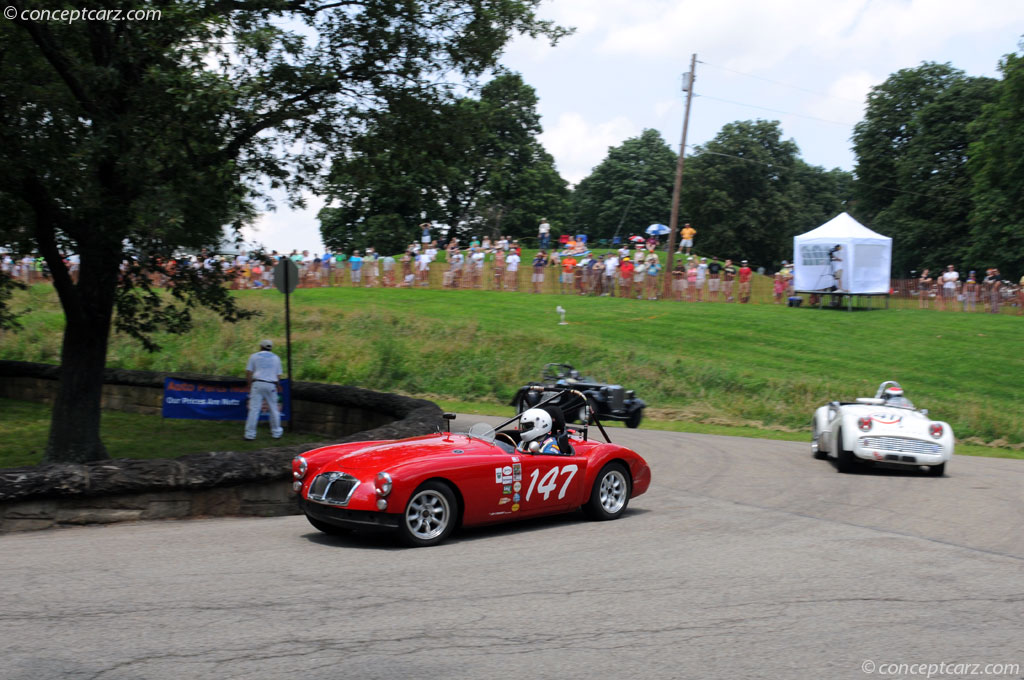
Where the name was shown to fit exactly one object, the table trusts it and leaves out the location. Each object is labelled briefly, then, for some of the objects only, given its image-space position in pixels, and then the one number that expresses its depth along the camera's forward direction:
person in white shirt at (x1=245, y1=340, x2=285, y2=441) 15.20
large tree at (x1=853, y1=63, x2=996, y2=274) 60.00
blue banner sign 15.51
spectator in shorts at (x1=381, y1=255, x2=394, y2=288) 40.00
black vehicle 19.33
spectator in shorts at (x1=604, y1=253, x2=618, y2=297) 38.41
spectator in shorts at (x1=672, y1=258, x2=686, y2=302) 37.97
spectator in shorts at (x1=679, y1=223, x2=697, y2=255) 46.38
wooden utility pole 40.78
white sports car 13.45
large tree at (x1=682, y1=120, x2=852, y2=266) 74.12
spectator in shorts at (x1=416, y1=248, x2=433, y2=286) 39.62
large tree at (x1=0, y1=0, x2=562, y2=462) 11.15
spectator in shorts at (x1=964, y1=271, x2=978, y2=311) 37.91
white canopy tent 36.19
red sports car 7.71
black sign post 16.03
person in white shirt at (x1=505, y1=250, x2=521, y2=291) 39.22
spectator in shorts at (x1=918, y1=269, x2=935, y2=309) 39.31
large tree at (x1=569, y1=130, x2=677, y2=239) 84.06
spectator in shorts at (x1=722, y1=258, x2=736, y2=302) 38.62
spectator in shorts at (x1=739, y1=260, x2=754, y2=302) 38.78
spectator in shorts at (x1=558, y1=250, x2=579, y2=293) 38.88
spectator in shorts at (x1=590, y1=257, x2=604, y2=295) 38.41
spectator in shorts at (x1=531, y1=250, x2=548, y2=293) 39.09
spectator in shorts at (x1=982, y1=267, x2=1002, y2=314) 37.22
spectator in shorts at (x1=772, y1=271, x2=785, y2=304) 39.38
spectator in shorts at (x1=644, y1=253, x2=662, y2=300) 37.81
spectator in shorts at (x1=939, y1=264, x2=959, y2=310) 38.62
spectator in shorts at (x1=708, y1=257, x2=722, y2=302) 38.31
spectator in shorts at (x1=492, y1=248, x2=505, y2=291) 39.41
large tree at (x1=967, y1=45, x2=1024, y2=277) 41.03
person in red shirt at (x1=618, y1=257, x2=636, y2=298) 38.12
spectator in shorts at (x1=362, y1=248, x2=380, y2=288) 40.19
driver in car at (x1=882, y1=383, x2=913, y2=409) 14.72
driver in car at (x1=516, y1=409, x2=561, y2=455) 9.41
